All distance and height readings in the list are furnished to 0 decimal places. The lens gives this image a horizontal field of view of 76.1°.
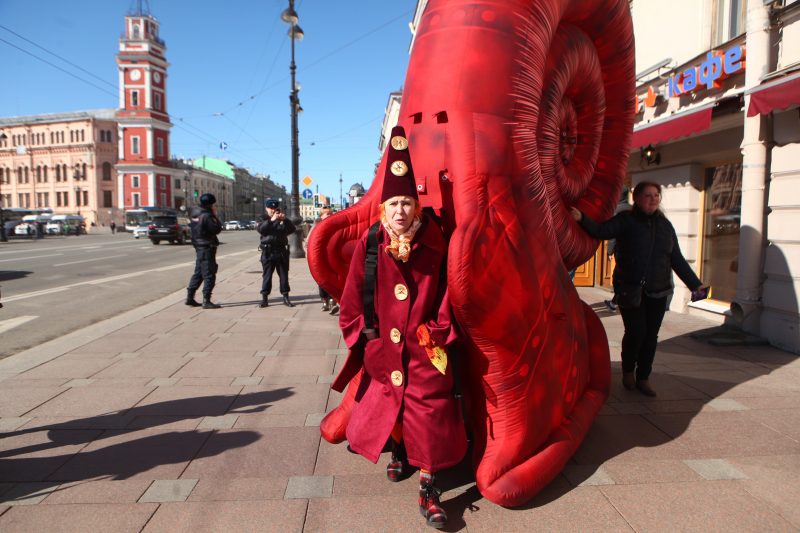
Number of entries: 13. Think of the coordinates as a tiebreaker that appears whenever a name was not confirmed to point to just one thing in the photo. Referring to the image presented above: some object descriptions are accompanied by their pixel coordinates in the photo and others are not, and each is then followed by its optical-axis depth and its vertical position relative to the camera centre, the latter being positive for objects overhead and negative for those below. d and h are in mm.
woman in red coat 2508 -544
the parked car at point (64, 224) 45156 +230
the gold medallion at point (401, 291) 2564 -310
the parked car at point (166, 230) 29406 -147
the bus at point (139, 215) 54438 +1303
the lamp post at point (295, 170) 16578 +2122
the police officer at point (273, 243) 8820 -255
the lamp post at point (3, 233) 30769 -416
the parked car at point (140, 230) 39162 -216
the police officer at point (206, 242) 8516 -240
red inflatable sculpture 2574 +34
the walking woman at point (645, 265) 4055 -273
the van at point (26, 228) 37472 -125
